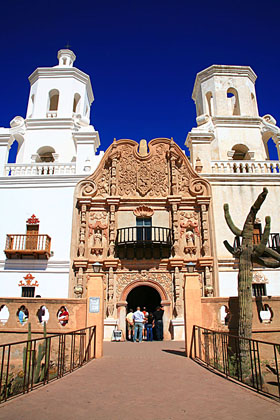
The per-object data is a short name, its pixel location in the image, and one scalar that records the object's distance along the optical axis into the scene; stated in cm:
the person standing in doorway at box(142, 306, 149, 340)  1796
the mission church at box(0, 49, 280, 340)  1847
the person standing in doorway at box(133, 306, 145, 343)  1523
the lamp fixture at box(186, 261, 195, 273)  1278
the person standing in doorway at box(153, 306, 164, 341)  1774
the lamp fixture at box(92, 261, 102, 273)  1319
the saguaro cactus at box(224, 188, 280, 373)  1099
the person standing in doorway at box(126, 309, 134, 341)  1691
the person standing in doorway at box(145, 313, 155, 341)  1702
